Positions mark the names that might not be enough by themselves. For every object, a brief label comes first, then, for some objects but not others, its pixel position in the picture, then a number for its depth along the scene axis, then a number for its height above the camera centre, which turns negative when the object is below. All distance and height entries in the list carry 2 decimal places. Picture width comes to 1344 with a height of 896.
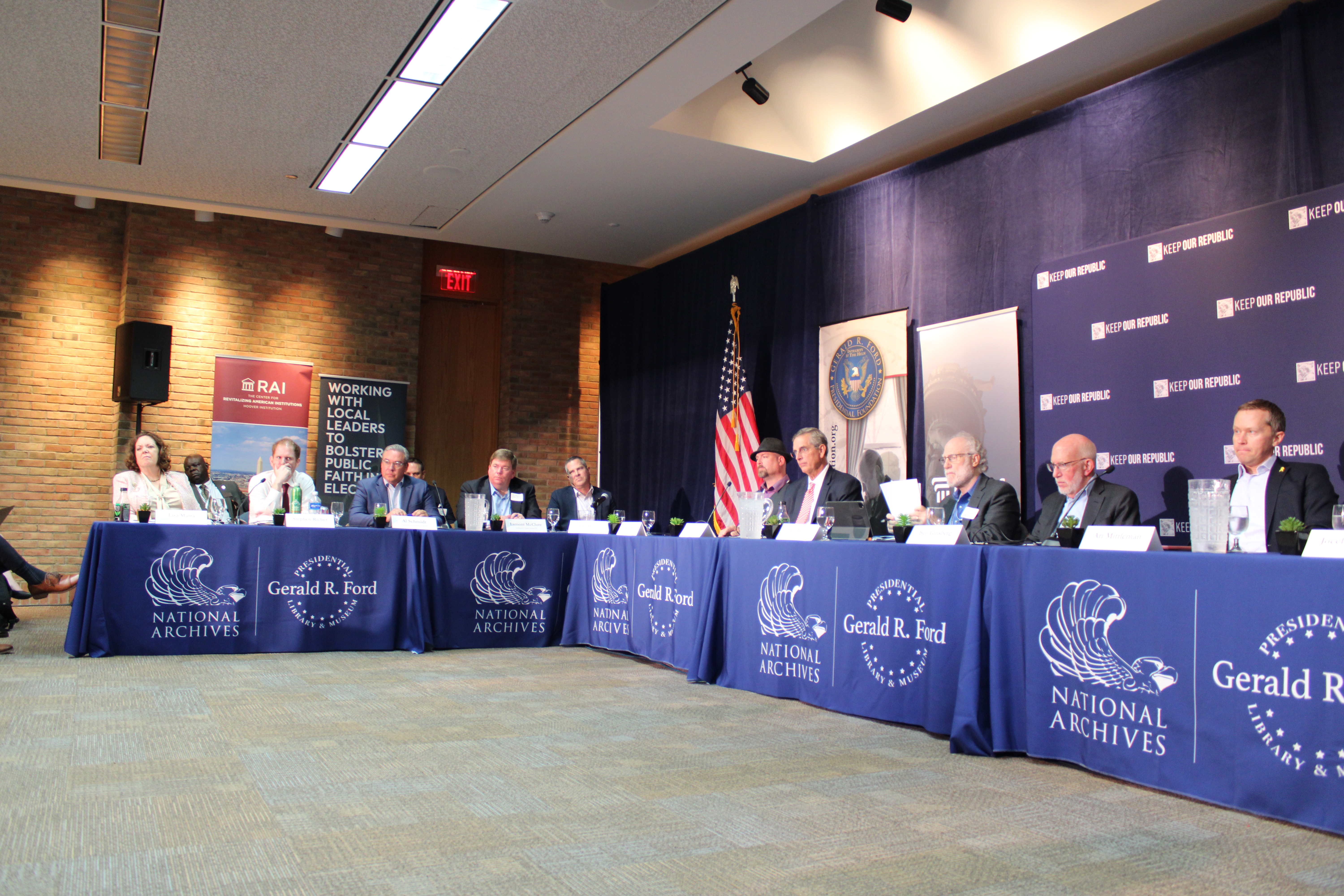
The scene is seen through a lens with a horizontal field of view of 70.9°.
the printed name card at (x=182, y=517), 4.87 +0.00
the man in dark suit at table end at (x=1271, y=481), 3.78 +0.21
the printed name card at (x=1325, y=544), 2.37 -0.03
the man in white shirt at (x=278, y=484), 5.61 +0.20
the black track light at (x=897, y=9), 5.70 +3.11
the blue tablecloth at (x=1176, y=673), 2.30 -0.40
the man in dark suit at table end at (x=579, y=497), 6.63 +0.18
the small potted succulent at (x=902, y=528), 3.69 -0.01
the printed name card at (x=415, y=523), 5.43 -0.02
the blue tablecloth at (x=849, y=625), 3.31 -0.39
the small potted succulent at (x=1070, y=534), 3.00 -0.02
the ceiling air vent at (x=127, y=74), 4.79 +2.54
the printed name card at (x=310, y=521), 5.10 -0.02
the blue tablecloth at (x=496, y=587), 5.38 -0.39
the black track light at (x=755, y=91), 6.35 +2.92
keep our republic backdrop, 4.11 +0.90
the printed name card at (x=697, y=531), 4.74 -0.04
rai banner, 8.45 +0.94
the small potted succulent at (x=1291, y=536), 2.48 -0.01
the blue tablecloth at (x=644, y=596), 4.59 -0.40
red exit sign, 9.66 +2.45
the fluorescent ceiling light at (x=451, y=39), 4.76 +2.57
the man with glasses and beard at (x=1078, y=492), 4.25 +0.17
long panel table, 2.40 -0.40
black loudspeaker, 7.67 +1.25
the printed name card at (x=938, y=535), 3.41 -0.03
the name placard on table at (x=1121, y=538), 2.79 -0.03
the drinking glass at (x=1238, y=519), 2.59 +0.03
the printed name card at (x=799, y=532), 3.99 -0.03
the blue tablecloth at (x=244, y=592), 4.66 -0.39
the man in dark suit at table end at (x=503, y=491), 6.18 +0.20
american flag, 7.43 +0.62
